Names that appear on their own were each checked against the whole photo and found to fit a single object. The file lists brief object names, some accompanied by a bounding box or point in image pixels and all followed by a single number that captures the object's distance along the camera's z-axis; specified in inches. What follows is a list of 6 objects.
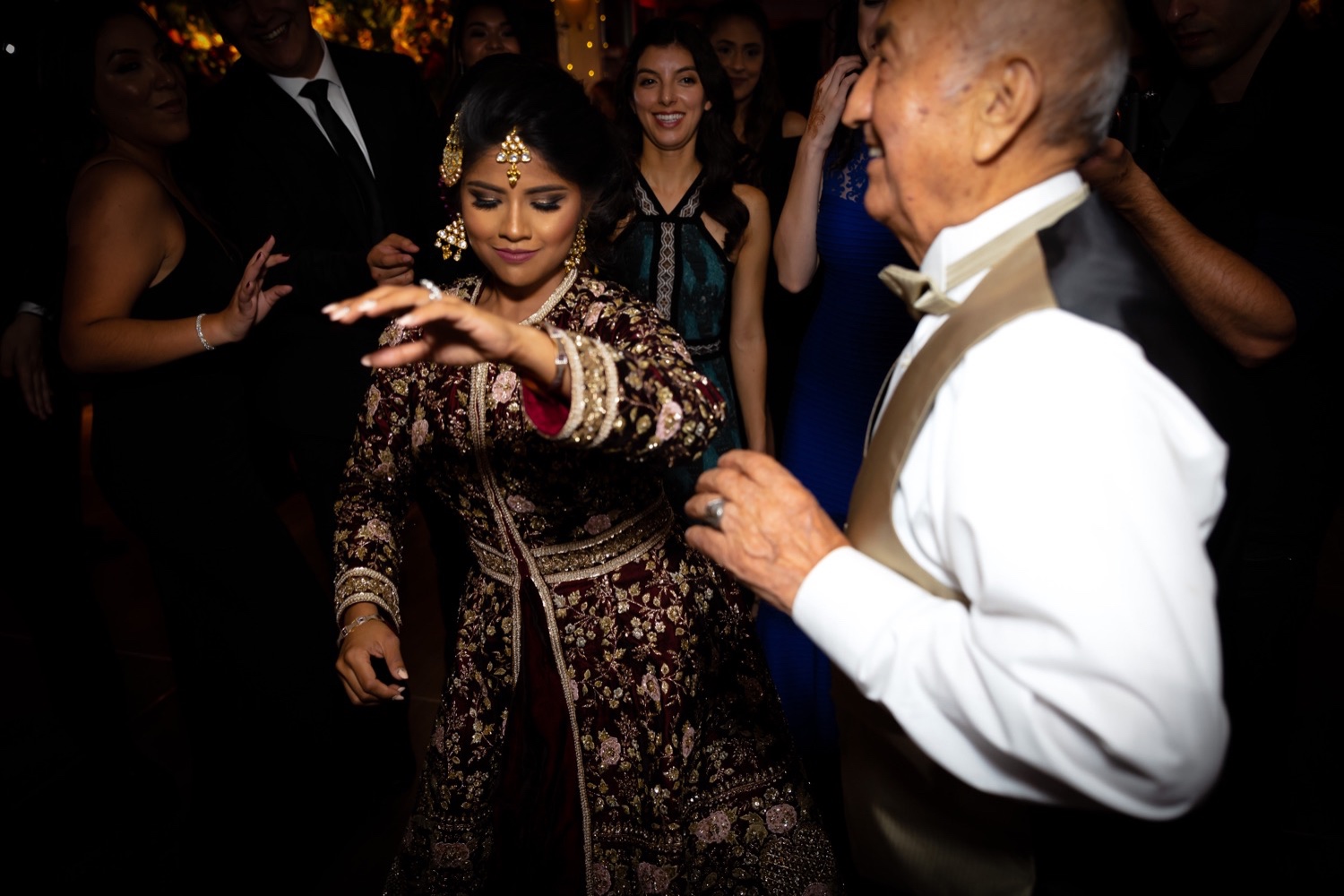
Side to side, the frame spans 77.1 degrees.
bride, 52.4
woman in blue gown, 75.5
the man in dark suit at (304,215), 81.4
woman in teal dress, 91.0
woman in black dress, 67.7
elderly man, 24.9
